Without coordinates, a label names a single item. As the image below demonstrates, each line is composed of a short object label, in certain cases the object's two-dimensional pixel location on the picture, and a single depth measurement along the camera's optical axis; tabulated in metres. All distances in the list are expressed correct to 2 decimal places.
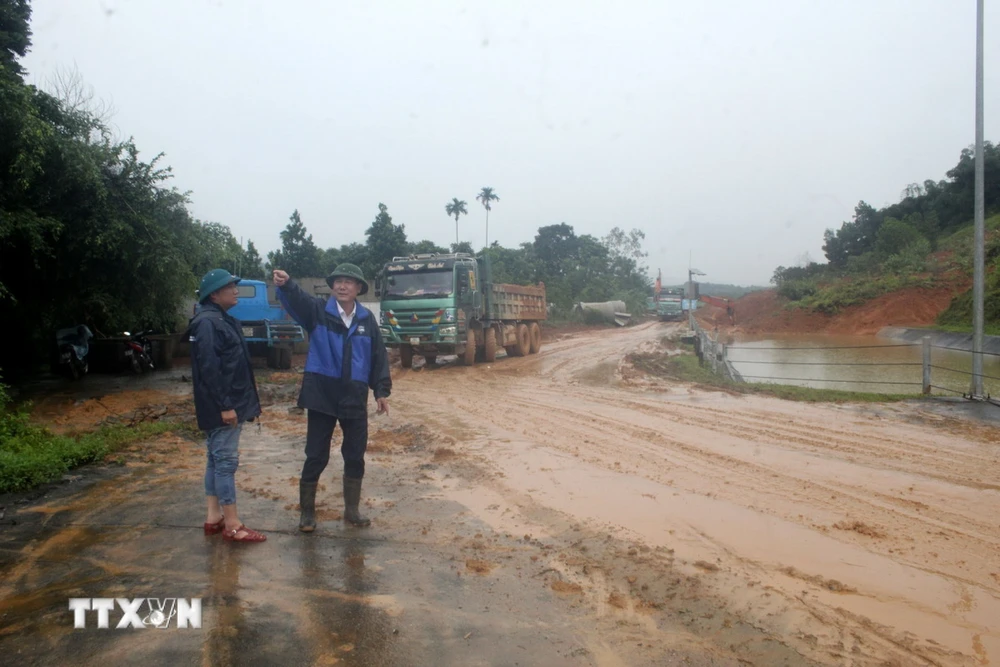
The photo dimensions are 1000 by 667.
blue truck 17.12
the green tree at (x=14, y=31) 12.09
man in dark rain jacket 4.41
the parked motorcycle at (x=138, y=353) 15.39
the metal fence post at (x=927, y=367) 12.01
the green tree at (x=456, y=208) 62.09
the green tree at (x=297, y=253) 44.53
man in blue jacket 4.66
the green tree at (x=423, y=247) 40.95
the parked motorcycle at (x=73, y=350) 14.10
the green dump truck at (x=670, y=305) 47.41
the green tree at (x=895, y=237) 43.47
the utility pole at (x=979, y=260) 11.22
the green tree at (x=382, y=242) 42.09
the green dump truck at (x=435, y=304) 16.41
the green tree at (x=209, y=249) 13.47
